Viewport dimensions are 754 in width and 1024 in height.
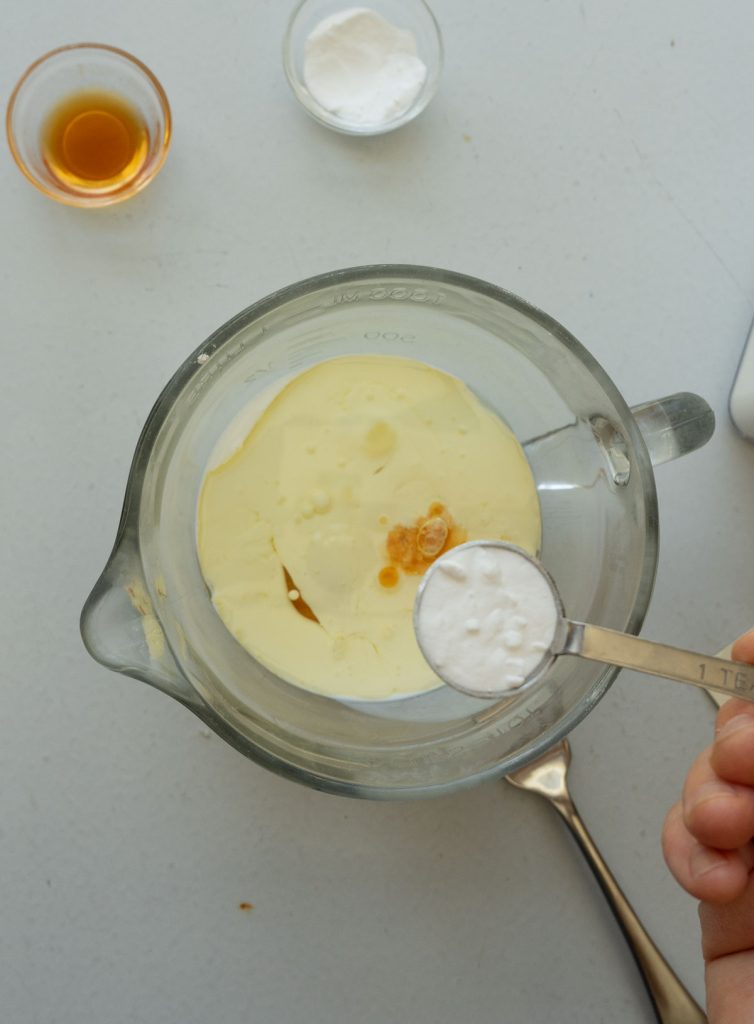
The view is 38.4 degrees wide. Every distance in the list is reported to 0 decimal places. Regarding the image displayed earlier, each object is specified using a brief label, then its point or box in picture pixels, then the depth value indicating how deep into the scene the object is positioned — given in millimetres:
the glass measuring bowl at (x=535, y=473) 279
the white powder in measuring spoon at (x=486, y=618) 252
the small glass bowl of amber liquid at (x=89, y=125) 327
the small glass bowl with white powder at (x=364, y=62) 332
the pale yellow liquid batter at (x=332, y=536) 308
